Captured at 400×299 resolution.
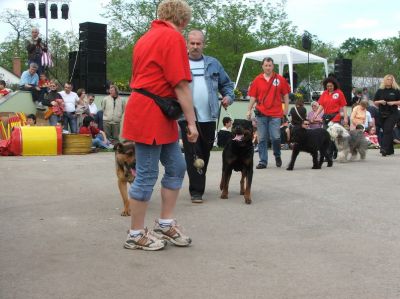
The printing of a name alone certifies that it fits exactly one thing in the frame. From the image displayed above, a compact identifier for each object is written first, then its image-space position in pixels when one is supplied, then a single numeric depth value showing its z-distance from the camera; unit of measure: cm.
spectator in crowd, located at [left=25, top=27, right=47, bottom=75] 1730
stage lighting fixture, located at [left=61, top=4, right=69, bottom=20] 2741
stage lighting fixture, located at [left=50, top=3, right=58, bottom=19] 2692
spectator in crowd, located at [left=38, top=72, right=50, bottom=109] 1592
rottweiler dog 741
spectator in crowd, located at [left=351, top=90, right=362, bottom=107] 2314
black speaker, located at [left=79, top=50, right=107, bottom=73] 1716
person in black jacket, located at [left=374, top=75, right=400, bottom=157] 1386
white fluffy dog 1266
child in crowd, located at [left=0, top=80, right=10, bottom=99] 1619
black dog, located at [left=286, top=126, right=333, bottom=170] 1105
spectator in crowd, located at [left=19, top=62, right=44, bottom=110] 1608
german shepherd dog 638
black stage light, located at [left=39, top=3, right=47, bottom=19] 2637
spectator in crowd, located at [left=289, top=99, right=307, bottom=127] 1437
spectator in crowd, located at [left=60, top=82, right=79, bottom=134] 1568
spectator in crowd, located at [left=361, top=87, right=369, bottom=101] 2412
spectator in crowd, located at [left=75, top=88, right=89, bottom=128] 1605
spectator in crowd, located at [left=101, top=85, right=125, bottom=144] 1620
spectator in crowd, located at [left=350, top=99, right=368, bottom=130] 1809
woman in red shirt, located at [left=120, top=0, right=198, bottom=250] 460
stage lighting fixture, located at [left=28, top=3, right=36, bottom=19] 2553
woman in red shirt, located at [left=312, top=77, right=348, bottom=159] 1238
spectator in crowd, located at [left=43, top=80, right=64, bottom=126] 1540
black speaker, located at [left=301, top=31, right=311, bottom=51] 2371
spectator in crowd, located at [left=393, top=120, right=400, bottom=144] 1821
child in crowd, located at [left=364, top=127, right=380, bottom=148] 1766
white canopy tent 2464
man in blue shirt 724
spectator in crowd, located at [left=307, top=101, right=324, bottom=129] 1370
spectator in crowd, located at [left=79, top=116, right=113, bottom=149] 1485
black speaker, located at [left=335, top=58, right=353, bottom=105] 2403
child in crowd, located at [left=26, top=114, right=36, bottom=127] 1473
